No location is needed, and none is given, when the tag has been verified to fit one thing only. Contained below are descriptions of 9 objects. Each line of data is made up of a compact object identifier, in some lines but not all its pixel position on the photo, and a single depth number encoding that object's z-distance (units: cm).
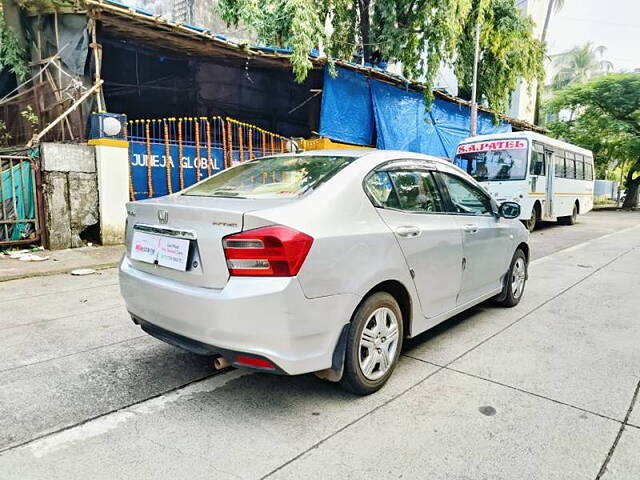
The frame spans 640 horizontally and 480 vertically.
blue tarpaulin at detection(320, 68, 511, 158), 1195
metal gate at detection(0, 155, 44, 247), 727
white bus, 1203
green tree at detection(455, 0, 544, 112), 1457
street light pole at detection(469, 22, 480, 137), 1528
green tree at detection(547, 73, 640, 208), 2225
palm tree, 3897
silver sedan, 232
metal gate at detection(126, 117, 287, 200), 888
